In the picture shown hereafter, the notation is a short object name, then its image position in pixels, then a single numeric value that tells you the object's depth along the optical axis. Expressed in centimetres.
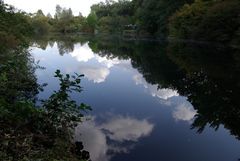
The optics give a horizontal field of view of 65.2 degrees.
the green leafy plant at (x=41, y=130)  335
